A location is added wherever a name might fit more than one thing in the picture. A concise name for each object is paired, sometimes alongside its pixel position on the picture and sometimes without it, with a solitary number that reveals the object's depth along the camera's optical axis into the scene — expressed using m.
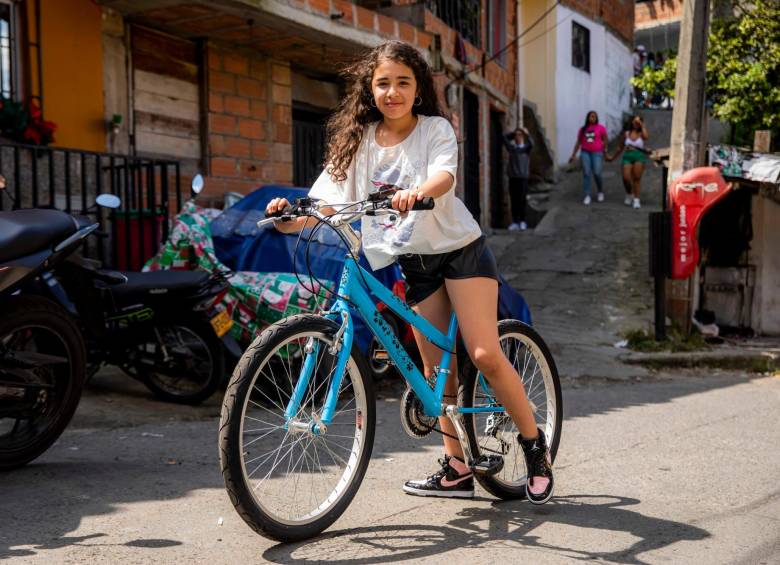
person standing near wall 16.55
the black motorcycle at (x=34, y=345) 4.13
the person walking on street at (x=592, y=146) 17.47
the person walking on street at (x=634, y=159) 16.83
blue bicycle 2.97
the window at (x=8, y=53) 8.05
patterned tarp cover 6.26
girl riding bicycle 3.48
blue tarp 6.50
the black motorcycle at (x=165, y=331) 5.95
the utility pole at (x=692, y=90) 10.13
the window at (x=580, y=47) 22.44
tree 14.45
